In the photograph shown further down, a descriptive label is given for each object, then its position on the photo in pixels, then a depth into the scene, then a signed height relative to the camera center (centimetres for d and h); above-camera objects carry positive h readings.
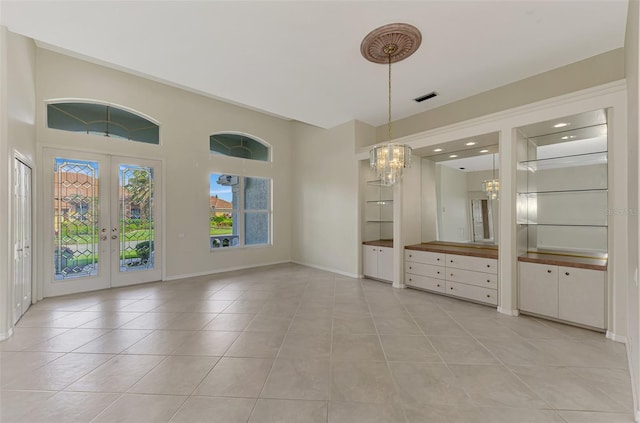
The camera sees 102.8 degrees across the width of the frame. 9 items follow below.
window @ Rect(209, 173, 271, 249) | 644 +4
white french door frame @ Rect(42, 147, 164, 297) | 440 -27
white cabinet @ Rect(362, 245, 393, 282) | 533 -109
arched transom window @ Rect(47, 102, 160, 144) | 457 +180
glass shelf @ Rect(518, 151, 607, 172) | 350 +73
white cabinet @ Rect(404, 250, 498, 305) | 396 -109
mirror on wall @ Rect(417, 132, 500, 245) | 448 +40
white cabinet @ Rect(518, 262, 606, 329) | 304 -106
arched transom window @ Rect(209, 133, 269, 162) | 649 +179
